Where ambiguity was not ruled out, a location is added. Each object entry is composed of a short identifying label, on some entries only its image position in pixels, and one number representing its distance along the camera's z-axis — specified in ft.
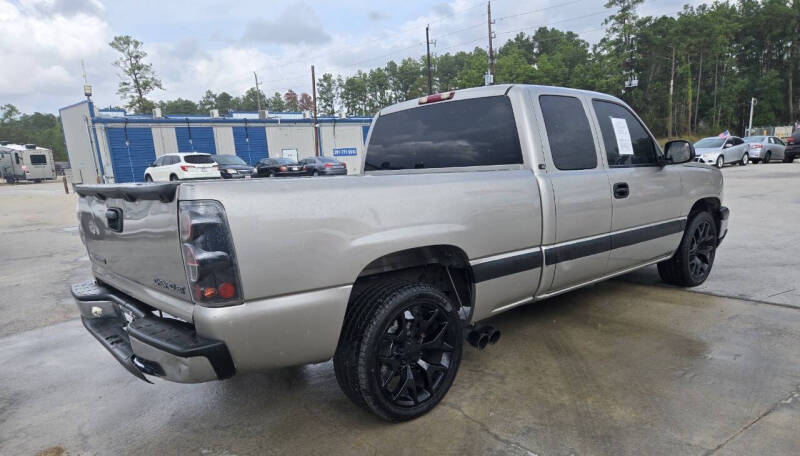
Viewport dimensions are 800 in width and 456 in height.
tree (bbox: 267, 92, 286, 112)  374.22
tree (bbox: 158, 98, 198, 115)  356.59
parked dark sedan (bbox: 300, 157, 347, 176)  81.35
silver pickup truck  6.20
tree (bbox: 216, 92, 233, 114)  384.56
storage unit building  101.81
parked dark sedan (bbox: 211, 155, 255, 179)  70.74
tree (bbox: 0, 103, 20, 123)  264.52
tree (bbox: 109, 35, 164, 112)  177.95
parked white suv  70.33
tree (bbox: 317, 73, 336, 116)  322.96
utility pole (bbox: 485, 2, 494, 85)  100.09
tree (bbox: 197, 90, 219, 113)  380.74
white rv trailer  118.32
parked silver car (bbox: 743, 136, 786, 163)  73.92
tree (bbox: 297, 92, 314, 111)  353.51
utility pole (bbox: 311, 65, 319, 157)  114.52
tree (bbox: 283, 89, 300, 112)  355.56
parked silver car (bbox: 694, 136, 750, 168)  65.46
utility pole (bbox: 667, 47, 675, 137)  176.65
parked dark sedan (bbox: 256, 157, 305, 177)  81.05
